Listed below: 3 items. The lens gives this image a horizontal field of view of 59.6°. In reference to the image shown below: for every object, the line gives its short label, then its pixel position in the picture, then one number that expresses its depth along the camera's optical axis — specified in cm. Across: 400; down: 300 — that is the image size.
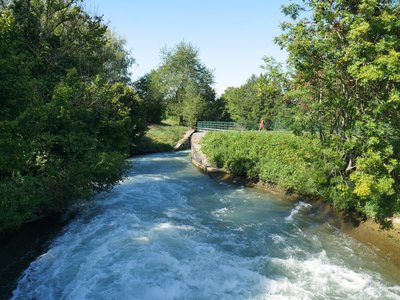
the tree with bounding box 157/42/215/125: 5544
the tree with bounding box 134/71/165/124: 4444
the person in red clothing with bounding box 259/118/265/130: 2859
